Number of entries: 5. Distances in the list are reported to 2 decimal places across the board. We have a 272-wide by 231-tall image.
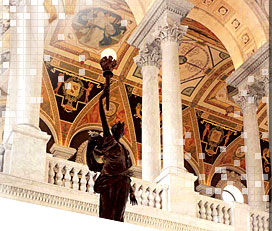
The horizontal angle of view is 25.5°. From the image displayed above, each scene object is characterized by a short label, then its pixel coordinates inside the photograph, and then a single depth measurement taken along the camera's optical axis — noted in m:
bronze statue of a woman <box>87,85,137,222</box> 4.62
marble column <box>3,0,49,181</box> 7.48
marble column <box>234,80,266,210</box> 10.13
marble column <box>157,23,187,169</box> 8.91
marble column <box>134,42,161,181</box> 9.32
